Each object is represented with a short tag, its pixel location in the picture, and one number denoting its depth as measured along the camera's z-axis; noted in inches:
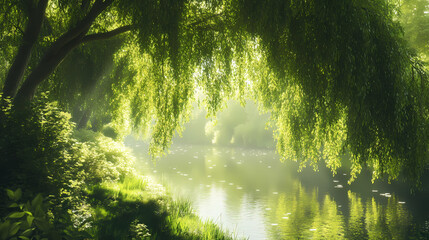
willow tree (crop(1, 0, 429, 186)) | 207.3
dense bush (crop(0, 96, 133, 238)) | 156.5
